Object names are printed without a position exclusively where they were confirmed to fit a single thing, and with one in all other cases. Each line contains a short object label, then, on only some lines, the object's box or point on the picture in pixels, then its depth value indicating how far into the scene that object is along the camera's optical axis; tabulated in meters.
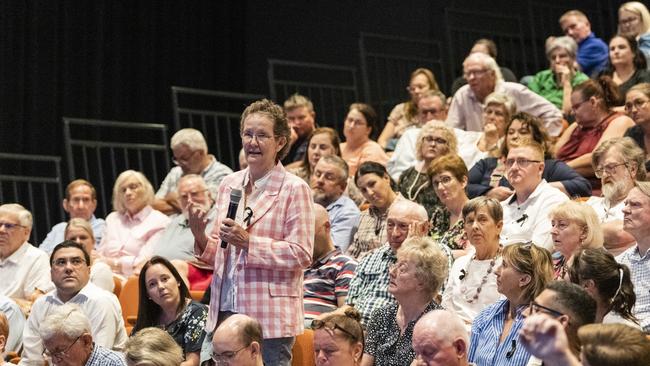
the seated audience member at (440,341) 6.97
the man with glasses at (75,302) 10.25
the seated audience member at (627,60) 13.94
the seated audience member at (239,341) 7.68
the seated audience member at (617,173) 10.23
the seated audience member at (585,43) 15.73
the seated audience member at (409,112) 15.21
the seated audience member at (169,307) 9.50
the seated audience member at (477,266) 9.47
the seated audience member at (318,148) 13.70
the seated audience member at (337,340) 8.14
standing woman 7.96
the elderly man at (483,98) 13.99
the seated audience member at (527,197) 10.48
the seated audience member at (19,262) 12.05
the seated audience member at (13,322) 11.07
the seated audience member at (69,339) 9.01
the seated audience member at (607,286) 7.76
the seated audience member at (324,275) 10.22
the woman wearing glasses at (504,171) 11.38
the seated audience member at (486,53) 15.24
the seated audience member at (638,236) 8.74
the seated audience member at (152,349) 8.16
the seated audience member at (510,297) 8.01
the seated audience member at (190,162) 14.23
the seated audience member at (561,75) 14.77
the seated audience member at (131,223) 13.59
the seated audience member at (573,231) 9.16
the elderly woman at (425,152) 12.40
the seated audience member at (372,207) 11.70
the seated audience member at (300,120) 15.14
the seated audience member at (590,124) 12.32
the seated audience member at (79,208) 14.24
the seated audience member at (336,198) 12.21
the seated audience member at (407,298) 8.41
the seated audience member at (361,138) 14.41
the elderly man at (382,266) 9.72
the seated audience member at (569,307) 6.66
